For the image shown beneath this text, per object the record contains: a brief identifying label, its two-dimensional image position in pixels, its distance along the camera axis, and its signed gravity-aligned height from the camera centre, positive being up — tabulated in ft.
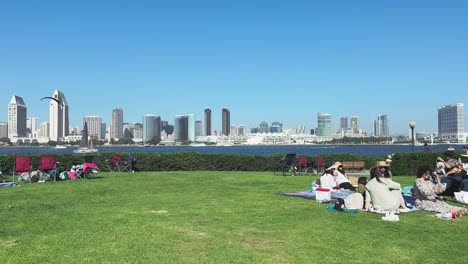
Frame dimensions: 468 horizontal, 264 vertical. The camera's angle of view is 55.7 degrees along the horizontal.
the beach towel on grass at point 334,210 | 30.27 -5.21
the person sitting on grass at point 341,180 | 41.24 -4.49
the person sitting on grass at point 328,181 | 40.97 -4.31
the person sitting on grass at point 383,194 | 29.76 -4.12
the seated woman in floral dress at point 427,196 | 30.01 -4.50
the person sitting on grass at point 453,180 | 39.42 -4.18
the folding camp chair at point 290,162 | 69.51 -4.28
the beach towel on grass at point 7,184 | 50.21 -5.31
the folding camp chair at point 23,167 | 52.85 -3.57
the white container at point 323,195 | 35.40 -4.83
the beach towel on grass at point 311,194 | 37.22 -5.28
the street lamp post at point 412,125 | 82.58 +1.66
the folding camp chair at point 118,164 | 77.77 -4.89
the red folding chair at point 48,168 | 55.88 -4.01
